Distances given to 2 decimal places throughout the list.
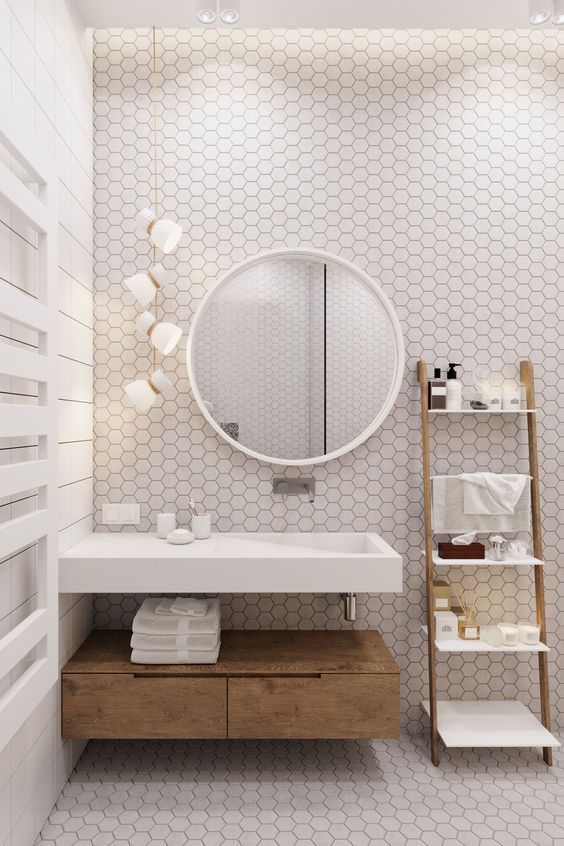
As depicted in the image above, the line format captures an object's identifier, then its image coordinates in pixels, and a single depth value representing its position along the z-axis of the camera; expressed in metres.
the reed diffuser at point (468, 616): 2.40
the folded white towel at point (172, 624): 2.17
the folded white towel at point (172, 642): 2.16
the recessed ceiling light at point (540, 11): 2.18
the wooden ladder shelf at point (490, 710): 2.29
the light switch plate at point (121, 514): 2.52
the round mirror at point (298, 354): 2.51
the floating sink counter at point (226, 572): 2.06
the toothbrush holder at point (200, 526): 2.40
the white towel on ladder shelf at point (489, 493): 2.41
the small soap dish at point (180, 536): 2.29
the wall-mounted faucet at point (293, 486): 2.54
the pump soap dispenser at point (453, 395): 2.45
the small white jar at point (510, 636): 2.36
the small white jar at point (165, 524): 2.41
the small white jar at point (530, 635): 2.38
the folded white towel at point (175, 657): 2.15
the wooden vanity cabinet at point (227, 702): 2.10
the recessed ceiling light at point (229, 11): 2.14
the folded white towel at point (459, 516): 2.42
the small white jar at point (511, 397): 2.47
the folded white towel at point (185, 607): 2.20
